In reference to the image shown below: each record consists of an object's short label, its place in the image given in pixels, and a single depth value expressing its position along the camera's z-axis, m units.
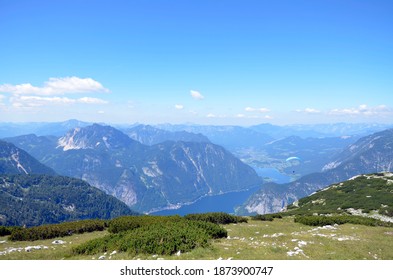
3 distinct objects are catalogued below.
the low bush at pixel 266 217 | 45.73
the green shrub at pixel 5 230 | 34.09
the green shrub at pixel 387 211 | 52.08
